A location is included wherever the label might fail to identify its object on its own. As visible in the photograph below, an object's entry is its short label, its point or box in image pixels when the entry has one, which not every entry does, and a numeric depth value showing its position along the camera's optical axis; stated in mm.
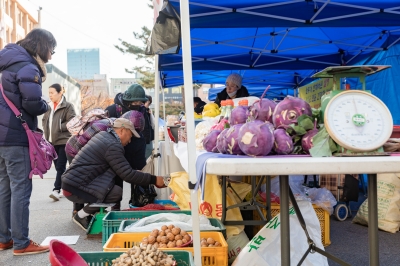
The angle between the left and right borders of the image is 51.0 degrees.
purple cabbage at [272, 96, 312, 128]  1838
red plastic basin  2131
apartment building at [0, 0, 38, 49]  29083
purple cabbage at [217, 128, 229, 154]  1890
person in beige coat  6266
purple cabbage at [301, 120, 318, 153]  1719
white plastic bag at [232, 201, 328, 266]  2354
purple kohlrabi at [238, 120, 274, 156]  1675
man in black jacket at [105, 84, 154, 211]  5062
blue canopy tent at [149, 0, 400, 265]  4301
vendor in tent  5695
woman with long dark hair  3488
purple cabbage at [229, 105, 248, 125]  2133
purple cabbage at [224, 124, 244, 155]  1771
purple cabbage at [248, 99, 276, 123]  2012
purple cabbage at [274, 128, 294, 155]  1729
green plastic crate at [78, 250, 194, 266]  2281
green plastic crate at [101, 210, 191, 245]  3182
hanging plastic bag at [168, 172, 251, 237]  3354
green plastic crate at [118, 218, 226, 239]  2883
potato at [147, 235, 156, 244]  2625
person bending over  4039
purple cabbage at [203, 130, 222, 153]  2148
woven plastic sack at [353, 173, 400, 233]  4375
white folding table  1479
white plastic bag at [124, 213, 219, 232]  2889
